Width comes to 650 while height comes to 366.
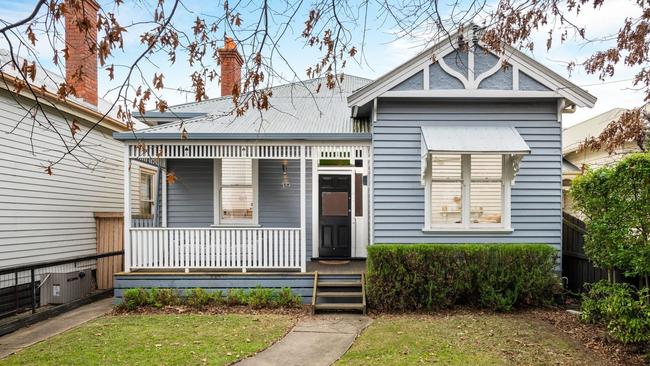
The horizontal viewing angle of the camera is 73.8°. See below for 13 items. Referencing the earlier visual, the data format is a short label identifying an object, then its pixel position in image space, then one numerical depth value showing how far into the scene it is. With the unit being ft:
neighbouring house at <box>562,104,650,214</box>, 50.96
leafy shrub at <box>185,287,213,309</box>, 26.18
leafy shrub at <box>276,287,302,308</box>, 26.32
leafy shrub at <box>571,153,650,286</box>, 18.35
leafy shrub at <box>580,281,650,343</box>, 16.92
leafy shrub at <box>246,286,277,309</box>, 26.17
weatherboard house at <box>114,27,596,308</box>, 26.35
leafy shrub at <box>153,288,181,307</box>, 26.40
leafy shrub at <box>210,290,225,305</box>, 26.50
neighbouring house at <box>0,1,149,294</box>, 26.78
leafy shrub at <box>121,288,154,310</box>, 26.07
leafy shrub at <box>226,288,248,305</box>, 26.43
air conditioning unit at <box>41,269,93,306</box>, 26.96
